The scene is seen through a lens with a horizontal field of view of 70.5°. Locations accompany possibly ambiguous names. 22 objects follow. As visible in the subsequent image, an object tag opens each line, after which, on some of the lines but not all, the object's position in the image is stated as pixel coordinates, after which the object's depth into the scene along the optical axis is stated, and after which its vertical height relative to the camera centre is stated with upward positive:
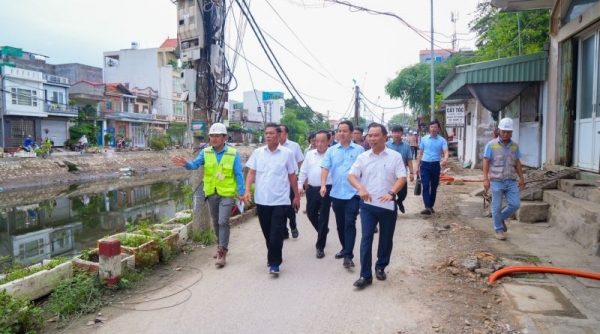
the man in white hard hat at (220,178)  5.21 -0.53
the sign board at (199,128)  6.54 +0.11
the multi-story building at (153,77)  50.16 +7.27
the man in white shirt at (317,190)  5.55 -0.75
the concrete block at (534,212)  6.92 -1.27
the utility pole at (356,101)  27.02 +2.17
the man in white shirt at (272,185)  4.83 -0.58
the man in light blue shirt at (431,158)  7.69 -0.42
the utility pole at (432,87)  17.83 +2.01
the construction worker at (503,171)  5.81 -0.51
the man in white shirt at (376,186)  4.26 -0.51
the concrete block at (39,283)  4.11 -1.48
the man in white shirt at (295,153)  6.59 -0.30
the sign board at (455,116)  15.65 +0.69
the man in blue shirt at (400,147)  7.30 -0.21
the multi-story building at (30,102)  31.64 +2.65
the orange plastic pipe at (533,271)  4.38 -1.43
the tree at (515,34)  14.09 +3.57
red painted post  4.47 -1.31
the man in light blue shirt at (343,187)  5.00 -0.63
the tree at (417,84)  25.73 +3.16
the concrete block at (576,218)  5.26 -1.15
